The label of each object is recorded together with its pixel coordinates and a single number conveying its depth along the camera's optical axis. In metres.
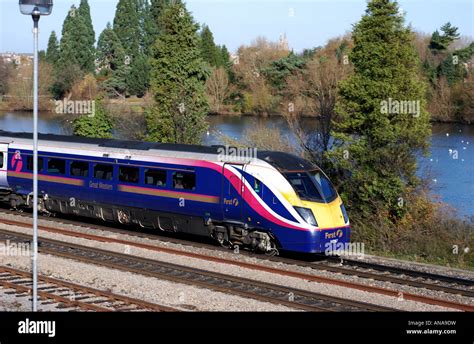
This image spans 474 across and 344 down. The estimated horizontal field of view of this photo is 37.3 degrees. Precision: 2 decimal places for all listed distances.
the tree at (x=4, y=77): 82.38
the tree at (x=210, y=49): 77.75
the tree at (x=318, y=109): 28.92
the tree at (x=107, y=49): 83.50
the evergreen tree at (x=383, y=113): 24.44
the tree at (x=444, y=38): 77.31
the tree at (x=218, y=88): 65.94
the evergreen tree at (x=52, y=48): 95.85
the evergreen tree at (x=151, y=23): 75.94
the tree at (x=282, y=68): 60.59
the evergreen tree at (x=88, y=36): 85.50
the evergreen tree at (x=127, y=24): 86.88
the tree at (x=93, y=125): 40.56
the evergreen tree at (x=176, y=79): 34.56
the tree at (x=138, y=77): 70.00
